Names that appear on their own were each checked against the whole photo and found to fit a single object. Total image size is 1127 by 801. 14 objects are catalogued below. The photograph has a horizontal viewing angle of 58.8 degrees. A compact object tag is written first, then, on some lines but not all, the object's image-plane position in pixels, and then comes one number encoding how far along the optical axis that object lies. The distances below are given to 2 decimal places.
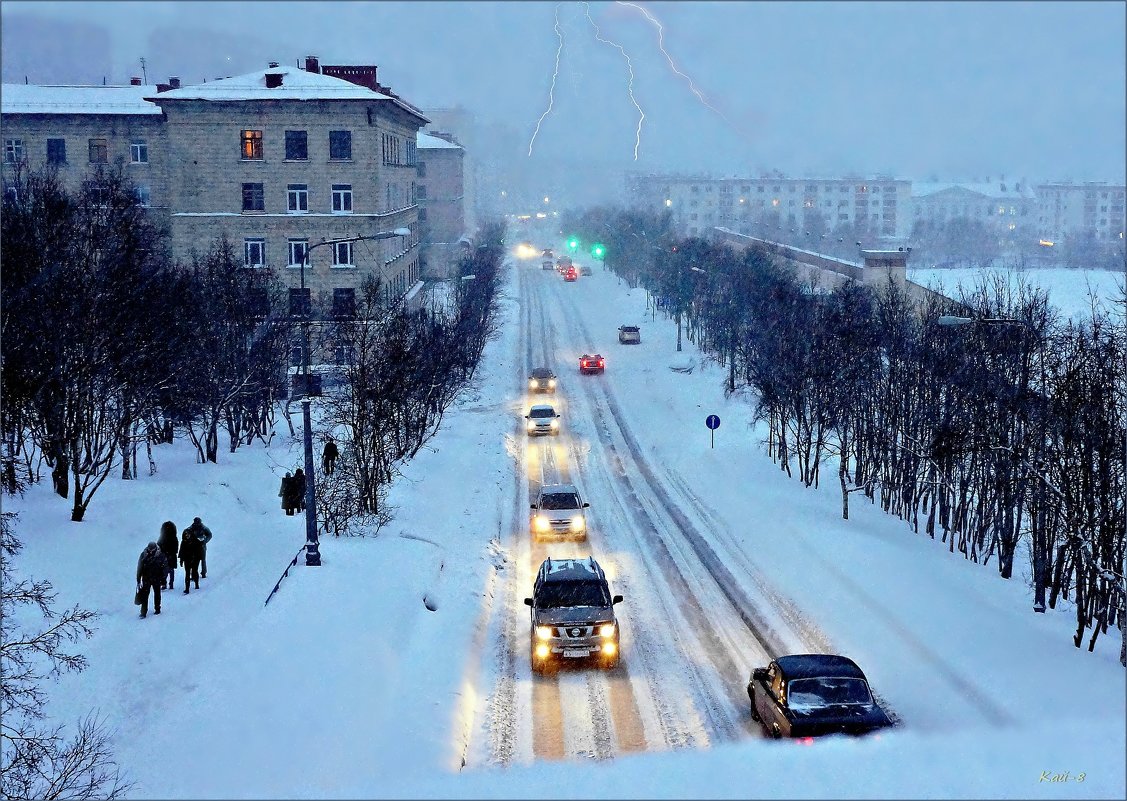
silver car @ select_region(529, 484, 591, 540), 27.30
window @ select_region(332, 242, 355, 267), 52.62
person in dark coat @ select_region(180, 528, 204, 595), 19.64
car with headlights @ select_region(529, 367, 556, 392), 51.69
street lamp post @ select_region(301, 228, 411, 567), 20.27
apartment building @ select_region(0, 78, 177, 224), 59.88
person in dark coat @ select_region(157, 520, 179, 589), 19.47
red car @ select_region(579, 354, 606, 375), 57.50
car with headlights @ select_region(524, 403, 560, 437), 42.56
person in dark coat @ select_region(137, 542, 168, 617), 17.77
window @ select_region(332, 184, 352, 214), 52.97
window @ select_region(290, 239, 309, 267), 52.47
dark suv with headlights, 17.66
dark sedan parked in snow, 13.57
